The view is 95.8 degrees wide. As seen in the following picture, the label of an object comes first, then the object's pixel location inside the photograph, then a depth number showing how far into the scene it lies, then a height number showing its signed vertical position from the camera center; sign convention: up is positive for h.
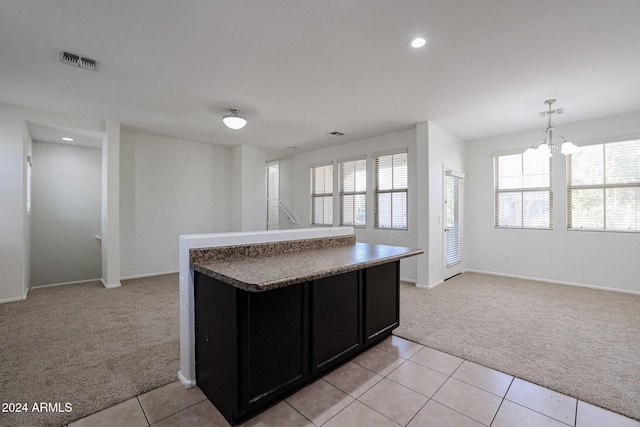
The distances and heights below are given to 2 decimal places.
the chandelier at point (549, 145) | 3.74 +0.89
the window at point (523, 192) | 4.94 +0.36
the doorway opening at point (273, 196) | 7.75 +0.47
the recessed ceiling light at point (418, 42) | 2.36 +1.41
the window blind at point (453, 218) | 5.16 -0.10
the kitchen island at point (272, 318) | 1.63 -0.69
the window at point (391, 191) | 5.20 +0.40
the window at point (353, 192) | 5.83 +0.43
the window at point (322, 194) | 6.46 +0.42
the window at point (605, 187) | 4.19 +0.38
